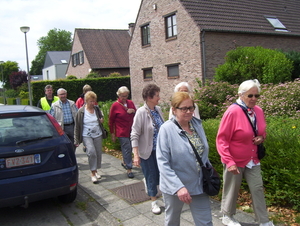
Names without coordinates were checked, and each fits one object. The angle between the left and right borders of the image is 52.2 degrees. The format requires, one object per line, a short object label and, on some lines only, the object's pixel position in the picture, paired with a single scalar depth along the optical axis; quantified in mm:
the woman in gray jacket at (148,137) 4387
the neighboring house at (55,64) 56406
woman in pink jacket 3523
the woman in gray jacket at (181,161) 2824
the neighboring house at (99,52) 35156
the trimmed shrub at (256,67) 12125
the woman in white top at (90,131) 5996
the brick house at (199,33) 17406
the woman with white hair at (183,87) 4281
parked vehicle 4086
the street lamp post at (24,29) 18188
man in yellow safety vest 7301
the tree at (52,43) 83500
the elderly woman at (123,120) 6070
